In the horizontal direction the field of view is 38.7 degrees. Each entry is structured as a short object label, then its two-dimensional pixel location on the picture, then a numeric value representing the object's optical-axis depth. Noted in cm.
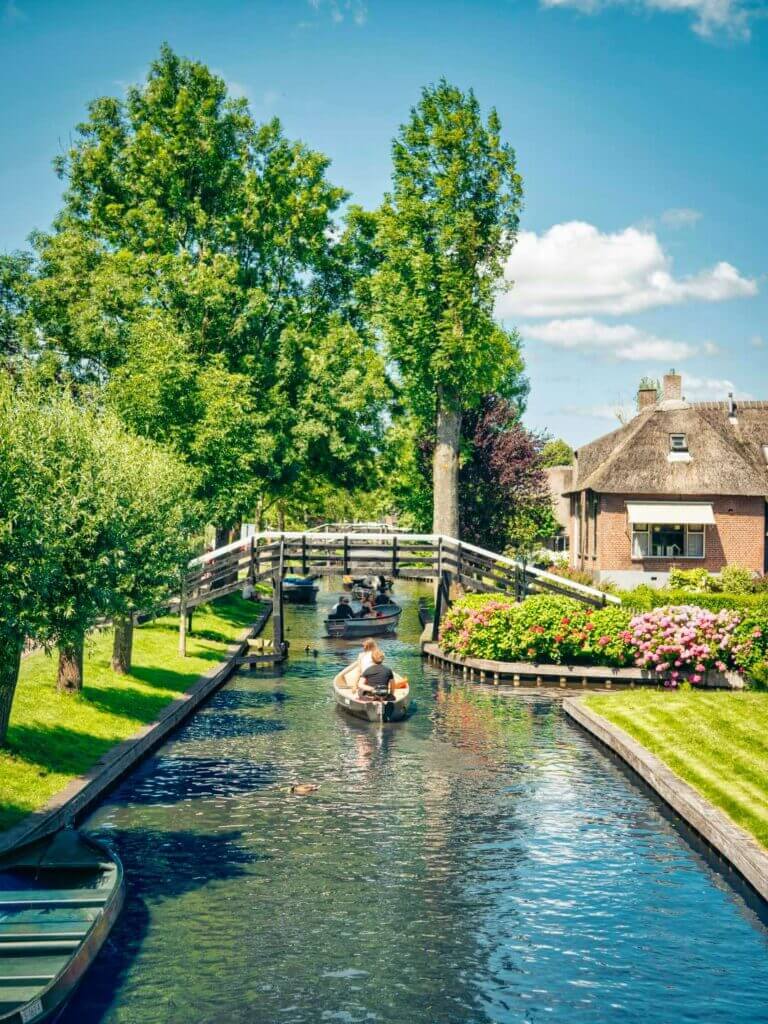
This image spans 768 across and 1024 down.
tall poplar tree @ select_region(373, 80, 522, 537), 4388
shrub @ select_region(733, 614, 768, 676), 2983
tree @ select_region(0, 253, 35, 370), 4528
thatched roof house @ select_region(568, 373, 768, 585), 5088
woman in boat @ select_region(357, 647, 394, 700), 2553
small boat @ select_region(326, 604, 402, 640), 4222
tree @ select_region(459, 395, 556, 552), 5441
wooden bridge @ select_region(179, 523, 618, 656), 3734
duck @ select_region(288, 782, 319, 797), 1902
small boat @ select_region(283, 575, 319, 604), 5878
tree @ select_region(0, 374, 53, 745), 1454
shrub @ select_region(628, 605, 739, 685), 3006
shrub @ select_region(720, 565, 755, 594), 4644
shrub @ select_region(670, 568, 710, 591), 4756
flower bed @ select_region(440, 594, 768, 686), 3006
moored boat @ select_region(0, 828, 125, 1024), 999
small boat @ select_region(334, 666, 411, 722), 2509
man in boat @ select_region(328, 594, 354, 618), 4303
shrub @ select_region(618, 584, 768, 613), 3506
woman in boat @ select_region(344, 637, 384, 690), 2717
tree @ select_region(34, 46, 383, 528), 4412
